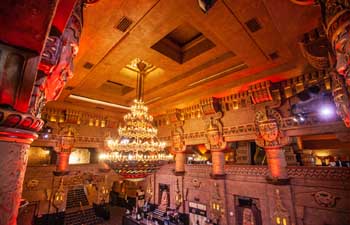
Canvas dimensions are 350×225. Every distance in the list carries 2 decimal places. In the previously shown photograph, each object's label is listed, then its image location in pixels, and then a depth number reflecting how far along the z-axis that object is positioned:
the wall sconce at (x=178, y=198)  8.55
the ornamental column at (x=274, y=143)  5.48
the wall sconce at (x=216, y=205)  6.72
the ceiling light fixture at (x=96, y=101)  7.27
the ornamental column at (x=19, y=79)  1.26
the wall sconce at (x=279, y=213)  5.18
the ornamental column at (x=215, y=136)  7.04
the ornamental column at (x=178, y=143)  8.71
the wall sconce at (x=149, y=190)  10.49
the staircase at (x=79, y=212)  9.46
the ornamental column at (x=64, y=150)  8.15
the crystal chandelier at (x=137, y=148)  4.78
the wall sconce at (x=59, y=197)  7.93
